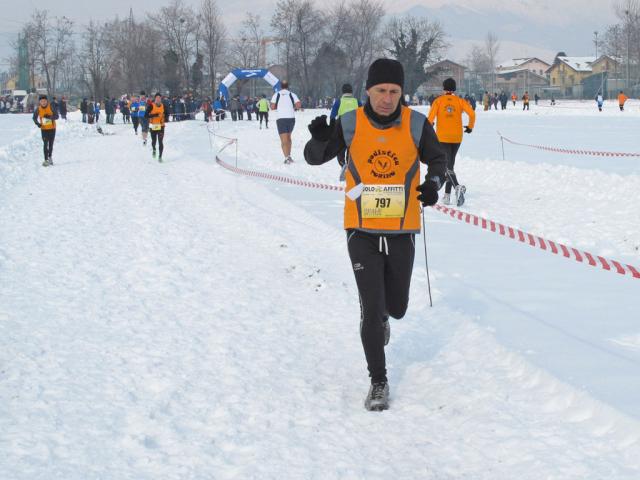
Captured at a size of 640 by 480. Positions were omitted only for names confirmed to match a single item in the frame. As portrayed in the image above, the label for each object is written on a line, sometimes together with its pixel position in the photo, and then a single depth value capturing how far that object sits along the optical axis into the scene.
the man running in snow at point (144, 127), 23.83
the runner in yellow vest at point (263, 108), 37.88
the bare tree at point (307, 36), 75.38
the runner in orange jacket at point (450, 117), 10.66
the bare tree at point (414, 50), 79.19
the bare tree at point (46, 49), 69.57
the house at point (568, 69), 131.25
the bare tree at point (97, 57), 69.25
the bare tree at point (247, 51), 84.12
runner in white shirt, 17.48
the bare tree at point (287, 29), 75.50
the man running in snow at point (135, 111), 30.86
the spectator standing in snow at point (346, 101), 15.21
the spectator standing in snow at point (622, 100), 46.31
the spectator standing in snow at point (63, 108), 44.16
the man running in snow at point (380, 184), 4.13
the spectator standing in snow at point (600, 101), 46.99
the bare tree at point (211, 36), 71.25
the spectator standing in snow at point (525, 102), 53.42
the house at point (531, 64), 169.38
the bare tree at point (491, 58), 108.05
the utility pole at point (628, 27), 77.53
